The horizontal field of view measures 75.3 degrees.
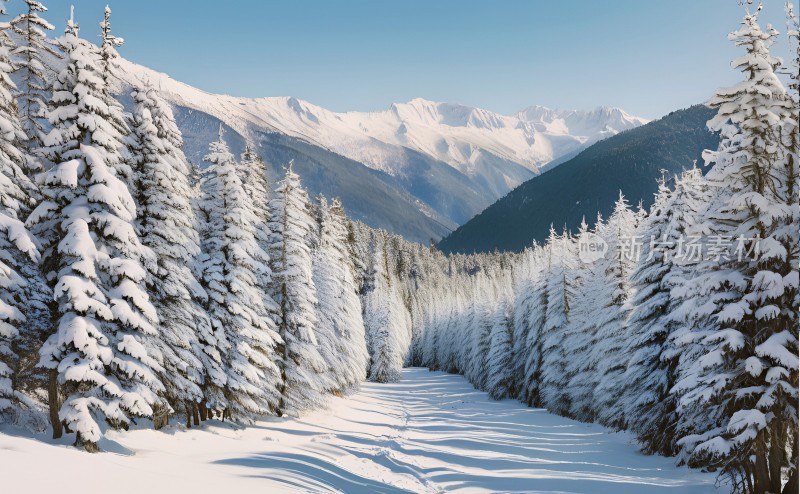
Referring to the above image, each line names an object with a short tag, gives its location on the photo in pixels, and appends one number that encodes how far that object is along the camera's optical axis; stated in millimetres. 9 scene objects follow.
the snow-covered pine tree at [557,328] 40438
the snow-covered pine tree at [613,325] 27891
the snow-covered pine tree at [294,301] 30141
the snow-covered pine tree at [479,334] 62875
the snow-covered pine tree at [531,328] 46188
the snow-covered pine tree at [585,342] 35156
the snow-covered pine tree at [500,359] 53094
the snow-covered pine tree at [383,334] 64188
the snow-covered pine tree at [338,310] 39375
